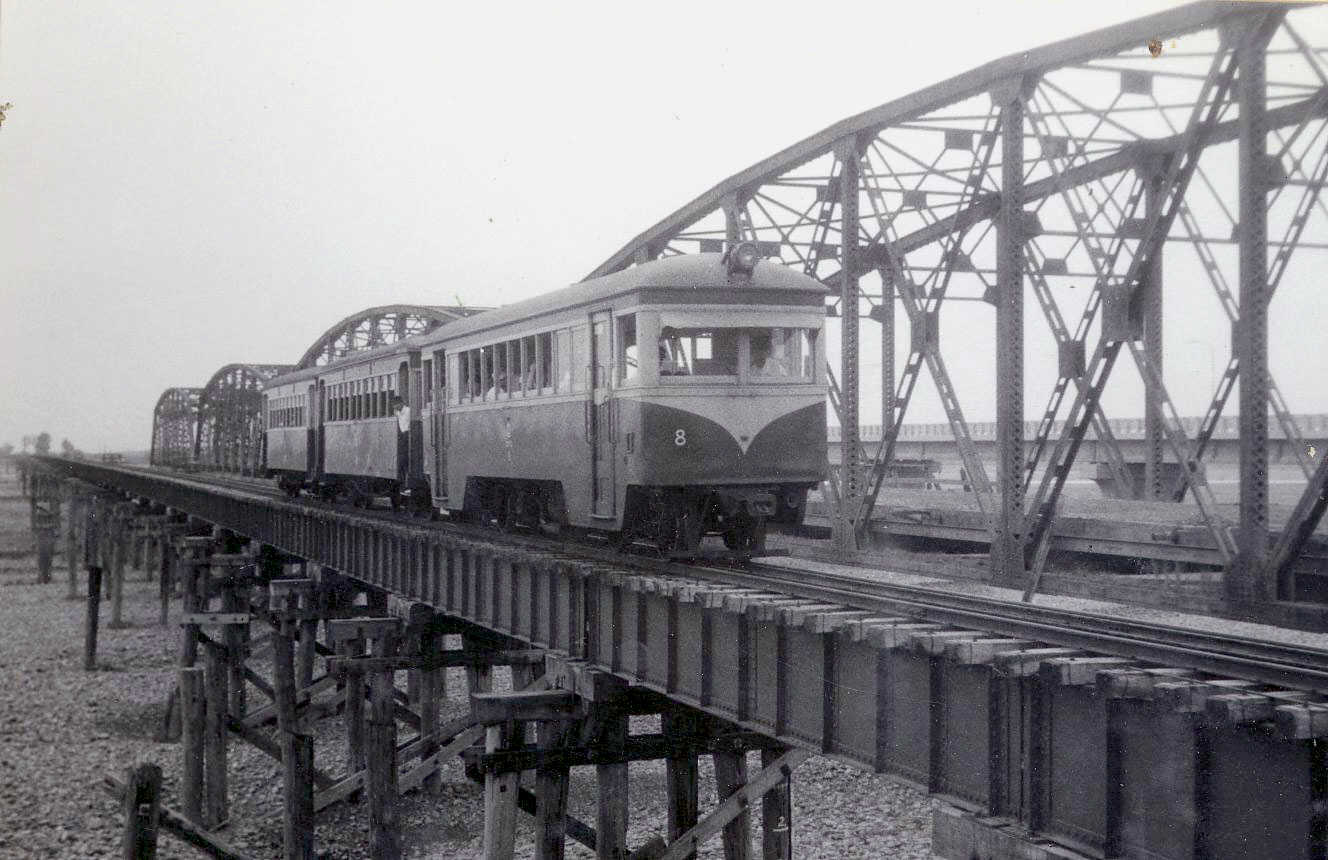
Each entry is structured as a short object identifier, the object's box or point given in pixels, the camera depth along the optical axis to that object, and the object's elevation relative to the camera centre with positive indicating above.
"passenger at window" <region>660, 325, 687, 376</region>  13.07 +1.12
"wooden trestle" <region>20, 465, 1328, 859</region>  5.55 -1.67
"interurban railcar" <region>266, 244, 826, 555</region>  13.00 +0.64
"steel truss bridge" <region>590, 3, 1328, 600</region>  11.20 +2.66
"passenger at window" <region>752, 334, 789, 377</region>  13.64 +1.08
